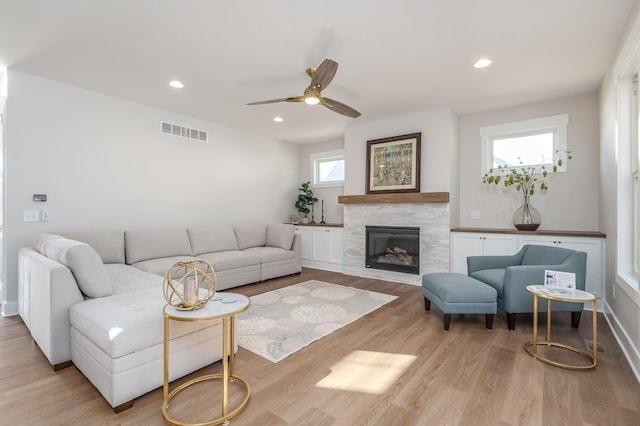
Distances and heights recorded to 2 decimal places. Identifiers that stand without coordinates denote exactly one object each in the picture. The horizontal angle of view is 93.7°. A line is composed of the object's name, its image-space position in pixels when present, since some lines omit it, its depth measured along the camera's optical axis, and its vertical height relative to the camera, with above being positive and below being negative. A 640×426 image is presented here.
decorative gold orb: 1.68 -0.46
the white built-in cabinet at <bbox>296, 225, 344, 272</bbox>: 5.71 -0.64
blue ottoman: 2.91 -0.83
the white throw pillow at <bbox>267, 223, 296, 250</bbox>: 5.42 -0.40
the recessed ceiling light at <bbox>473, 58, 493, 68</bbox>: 3.07 +1.59
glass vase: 4.07 -0.04
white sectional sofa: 1.76 -0.72
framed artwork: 4.73 +0.83
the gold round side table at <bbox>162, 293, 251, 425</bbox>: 1.59 -0.55
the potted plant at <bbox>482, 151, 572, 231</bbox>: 4.09 +0.48
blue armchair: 2.88 -0.67
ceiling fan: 2.66 +1.23
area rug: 2.61 -1.11
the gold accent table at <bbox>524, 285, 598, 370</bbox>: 2.23 -0.83
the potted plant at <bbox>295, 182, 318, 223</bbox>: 6.62 +0.29
